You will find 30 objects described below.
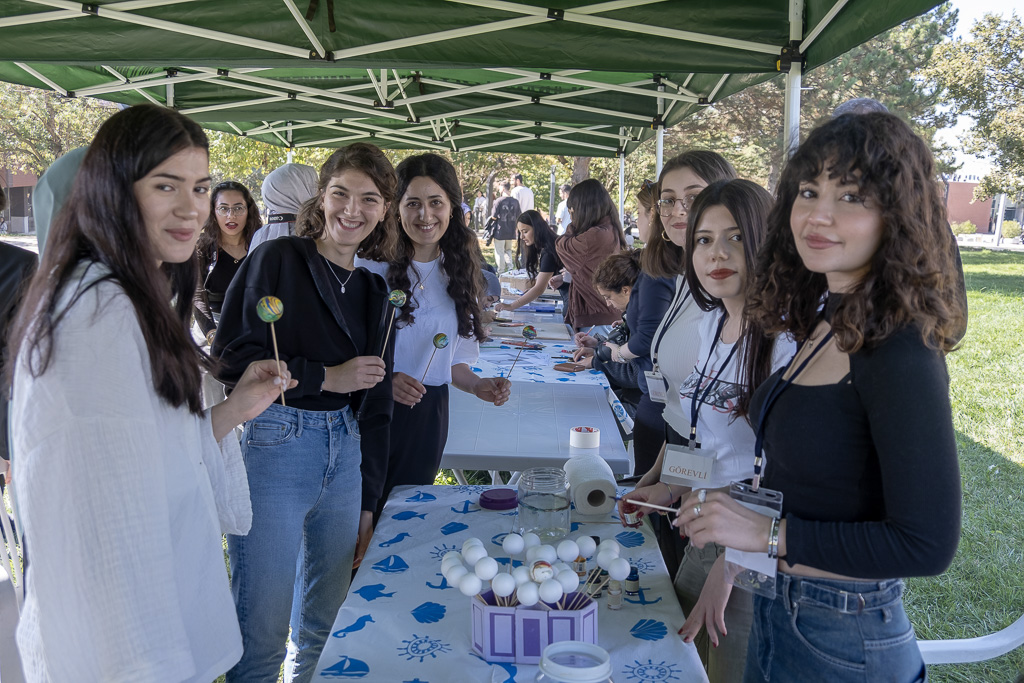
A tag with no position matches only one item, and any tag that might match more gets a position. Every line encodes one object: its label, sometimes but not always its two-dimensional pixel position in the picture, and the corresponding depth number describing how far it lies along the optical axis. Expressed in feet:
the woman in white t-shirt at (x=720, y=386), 5.44
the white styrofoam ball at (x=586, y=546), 5.33
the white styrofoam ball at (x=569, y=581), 4.58
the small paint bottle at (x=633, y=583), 5.49
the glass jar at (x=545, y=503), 6.14
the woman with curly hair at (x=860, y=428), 3.67
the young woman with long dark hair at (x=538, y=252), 23.02
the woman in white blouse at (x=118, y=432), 4.00
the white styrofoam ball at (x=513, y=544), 5.32
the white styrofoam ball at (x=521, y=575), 4.59
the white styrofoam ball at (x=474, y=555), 4.92
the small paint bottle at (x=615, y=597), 5.23
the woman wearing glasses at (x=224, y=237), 16.67
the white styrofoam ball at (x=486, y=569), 4.75
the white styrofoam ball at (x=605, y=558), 5.21
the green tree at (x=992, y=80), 64.18
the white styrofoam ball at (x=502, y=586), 4.52
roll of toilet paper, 6.77
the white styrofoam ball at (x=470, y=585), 4.72
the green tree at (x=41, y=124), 82.33
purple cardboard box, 4.50
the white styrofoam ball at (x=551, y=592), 4.47
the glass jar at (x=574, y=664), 3.67
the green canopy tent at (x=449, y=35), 10.65
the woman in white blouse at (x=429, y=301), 8.86
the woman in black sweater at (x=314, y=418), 6.54
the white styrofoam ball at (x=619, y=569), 5.08
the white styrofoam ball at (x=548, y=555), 4.91
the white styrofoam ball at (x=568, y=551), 5.13
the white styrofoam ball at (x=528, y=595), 4.46
